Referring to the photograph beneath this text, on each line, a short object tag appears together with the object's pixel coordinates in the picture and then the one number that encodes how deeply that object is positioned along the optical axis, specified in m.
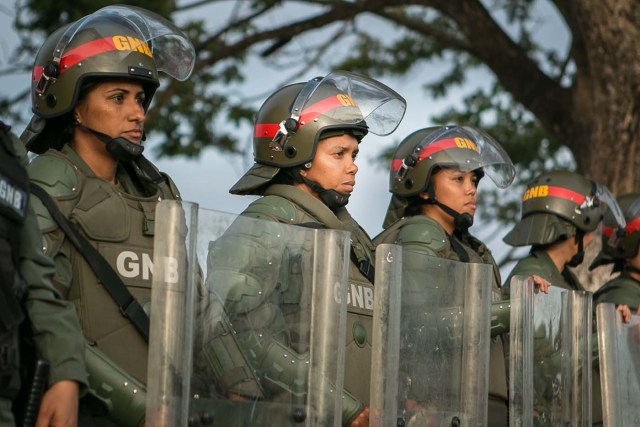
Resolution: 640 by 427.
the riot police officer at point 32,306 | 7.30
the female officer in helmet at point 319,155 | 11.05
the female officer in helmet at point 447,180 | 13.49
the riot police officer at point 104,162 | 9.03
